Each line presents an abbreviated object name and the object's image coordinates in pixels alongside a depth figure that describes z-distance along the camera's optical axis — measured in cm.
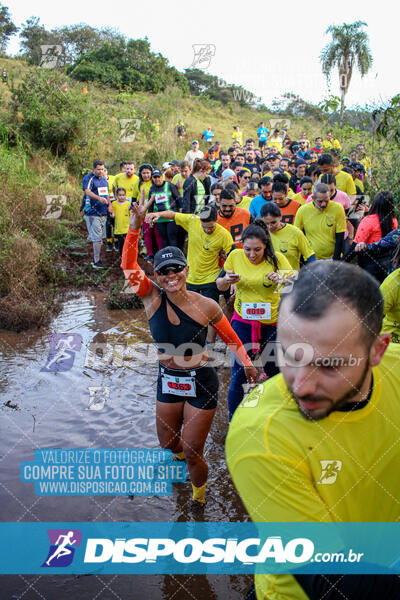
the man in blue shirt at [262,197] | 702
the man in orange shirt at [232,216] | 628
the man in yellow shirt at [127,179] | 1008
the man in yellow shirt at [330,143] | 1311
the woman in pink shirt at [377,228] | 575
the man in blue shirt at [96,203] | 989
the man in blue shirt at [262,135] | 1781
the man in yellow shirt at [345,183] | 798
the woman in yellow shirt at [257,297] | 434
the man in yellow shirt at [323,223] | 618
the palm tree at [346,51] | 2030
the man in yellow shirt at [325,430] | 97
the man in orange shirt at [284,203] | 634
